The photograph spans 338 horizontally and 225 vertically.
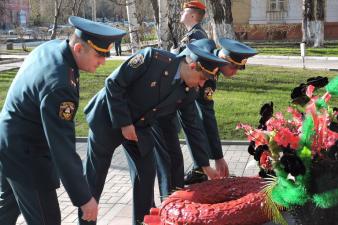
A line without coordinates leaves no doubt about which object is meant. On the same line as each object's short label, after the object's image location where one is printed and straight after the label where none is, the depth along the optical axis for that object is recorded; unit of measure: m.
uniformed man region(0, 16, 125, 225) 2.71
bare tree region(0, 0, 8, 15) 27.09
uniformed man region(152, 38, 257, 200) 4.14
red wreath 2.81
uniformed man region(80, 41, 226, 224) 3.59
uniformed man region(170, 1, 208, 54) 5.64
